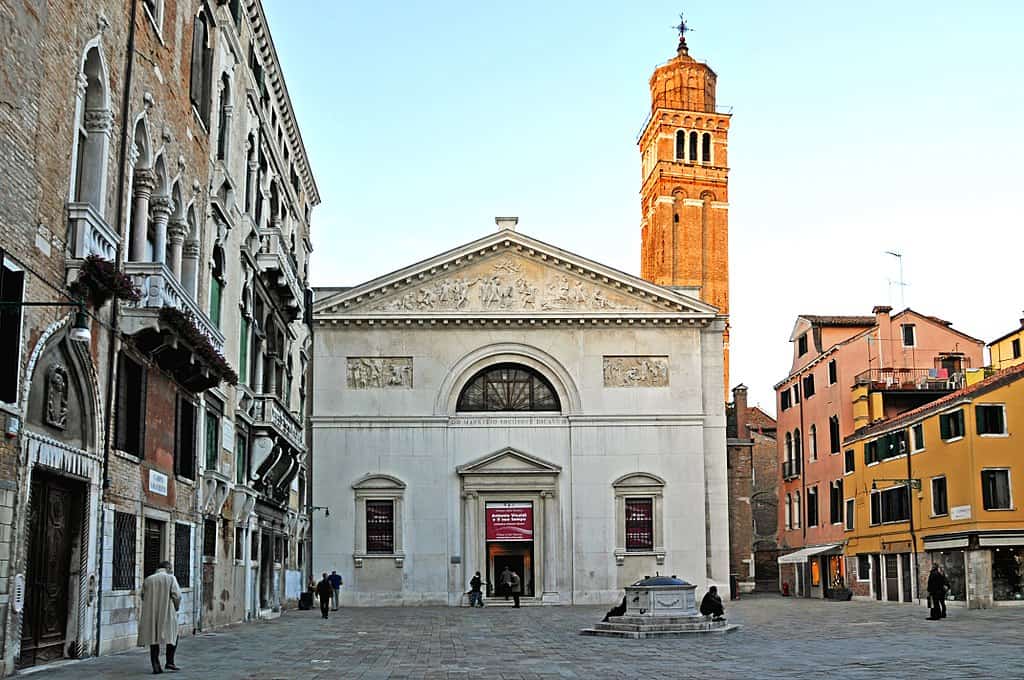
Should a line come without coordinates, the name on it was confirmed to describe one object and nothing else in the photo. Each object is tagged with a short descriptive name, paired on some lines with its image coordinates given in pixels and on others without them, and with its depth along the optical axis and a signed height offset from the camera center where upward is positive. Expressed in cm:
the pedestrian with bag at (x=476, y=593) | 4078 -211
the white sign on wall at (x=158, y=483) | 1961 +82
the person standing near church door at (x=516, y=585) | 4148 -188
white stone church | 4288 +375
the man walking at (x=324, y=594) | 3186 -165
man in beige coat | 1491 -100
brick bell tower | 7588 +2251
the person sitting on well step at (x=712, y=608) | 2453 -156
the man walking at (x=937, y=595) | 2881 -151
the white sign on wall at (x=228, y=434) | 2575 +214
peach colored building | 4428 +539
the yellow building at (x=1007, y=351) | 4188 +656
